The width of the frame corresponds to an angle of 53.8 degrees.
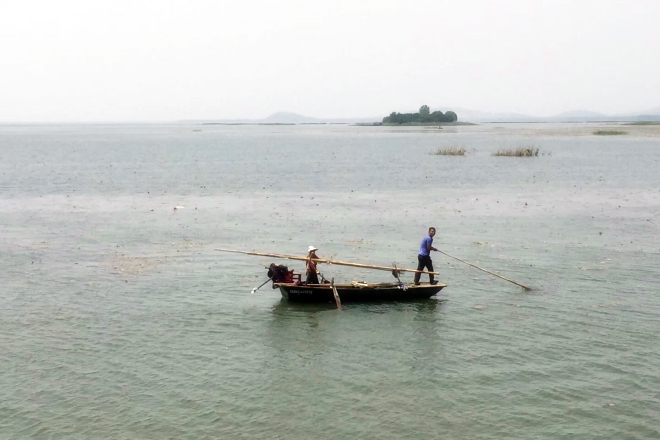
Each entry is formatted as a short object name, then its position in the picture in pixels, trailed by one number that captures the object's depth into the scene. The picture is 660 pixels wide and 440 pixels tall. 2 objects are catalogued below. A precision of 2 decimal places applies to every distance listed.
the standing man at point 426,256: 22.20
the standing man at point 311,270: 21.52
